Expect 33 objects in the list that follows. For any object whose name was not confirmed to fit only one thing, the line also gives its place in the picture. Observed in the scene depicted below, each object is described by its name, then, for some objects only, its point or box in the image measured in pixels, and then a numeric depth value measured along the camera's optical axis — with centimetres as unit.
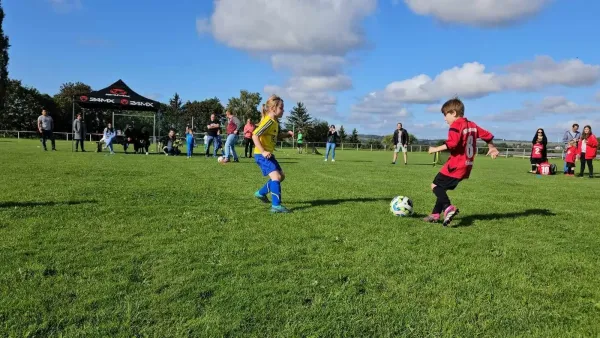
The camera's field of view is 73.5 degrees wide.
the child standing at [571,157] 1730
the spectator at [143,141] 2219
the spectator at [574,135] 1782
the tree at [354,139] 7631
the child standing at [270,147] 661
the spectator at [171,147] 2142
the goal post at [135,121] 3284
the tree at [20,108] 6066
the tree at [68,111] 6362
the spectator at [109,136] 2022
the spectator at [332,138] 2148
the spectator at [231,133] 1680
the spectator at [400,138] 2064
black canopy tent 2162
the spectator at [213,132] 1905
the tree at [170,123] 4590
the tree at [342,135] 7731
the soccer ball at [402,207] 645
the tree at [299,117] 9718
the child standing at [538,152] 1675
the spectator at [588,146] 1606
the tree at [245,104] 7975
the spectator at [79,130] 2047
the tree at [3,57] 4084
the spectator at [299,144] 3025
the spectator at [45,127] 2014
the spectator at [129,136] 2191
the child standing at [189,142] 2009
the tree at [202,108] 8725
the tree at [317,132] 8692
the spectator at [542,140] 1662
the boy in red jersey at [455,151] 591
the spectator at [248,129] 1664
